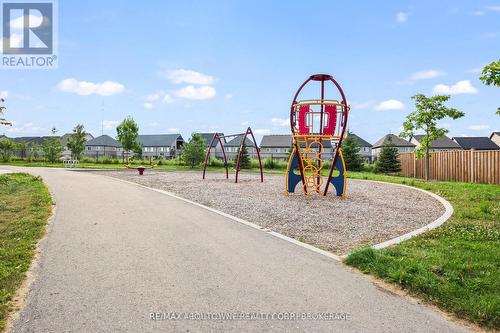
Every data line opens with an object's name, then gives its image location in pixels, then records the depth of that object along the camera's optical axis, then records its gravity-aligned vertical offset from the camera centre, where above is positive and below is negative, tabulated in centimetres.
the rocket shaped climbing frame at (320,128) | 1239 +118
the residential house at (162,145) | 8094 +389
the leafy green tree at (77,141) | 4994 +299
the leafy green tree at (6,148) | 4709 +210
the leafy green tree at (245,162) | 3528 +0
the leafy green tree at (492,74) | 894 +218
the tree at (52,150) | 4638 +164
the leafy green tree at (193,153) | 3503 +89
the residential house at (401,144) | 6775 +326
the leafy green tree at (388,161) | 3319 +3
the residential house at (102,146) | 8081 +370
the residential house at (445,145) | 6700 +295
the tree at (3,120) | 1754 +206
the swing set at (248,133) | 1808 +143
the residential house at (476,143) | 6719 +334
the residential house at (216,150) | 7856 +264
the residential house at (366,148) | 7425 +266
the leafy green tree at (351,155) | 3516 +63
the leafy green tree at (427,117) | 2158 +260
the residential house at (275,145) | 7206 +332
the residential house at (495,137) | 6881 +447
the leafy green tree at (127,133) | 5228 +428
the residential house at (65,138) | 7743 +606
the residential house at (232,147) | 7591 +319
